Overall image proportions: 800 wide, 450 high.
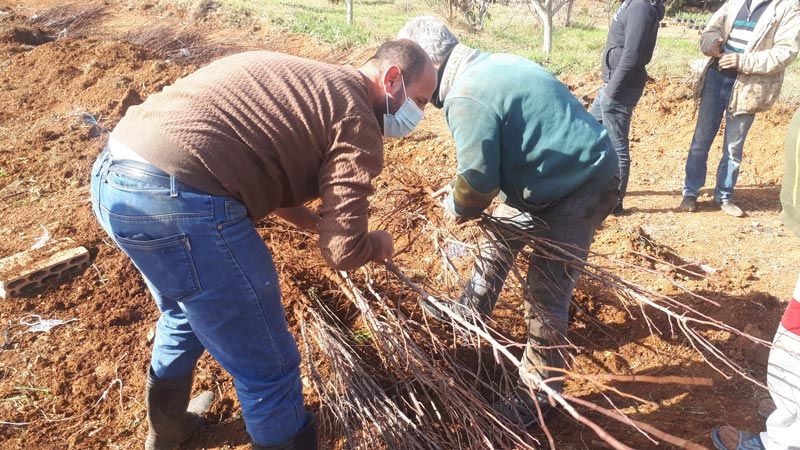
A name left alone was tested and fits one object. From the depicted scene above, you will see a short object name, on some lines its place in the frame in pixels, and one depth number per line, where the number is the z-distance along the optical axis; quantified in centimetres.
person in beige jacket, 356
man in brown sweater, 135
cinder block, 286
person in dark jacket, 349
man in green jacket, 181
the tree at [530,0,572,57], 912
